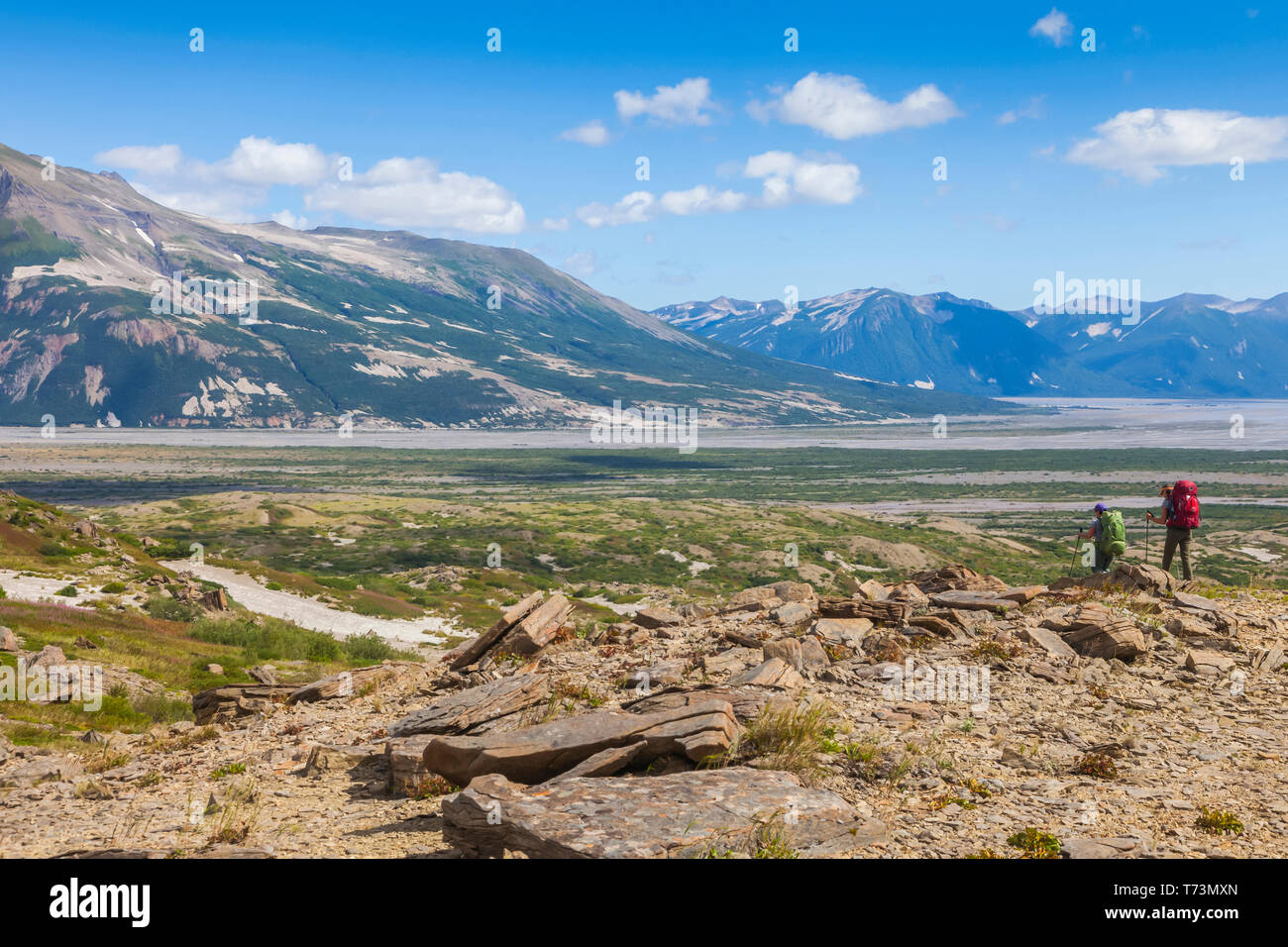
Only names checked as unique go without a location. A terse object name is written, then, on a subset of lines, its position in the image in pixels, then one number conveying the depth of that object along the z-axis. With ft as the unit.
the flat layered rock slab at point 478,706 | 45.80
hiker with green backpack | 76.13
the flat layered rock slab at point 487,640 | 64.75
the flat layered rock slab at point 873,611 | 64.59
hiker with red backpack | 78.34
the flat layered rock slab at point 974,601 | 64.59
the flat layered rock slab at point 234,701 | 64.18
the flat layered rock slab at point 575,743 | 37.37
